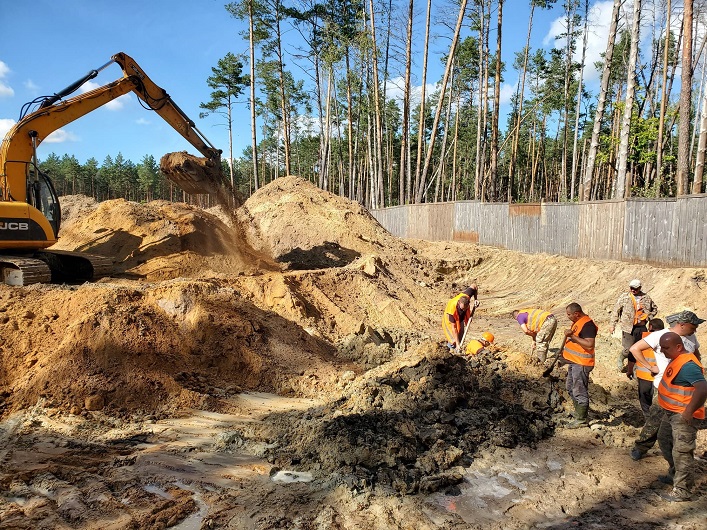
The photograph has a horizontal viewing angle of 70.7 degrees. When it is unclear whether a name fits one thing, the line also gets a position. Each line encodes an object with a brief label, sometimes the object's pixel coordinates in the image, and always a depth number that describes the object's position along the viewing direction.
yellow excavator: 10.04
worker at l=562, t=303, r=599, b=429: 5.95
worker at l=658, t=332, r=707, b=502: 4.38
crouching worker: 8.29
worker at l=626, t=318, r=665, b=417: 5.41
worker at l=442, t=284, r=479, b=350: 8.12
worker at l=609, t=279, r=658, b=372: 7.61
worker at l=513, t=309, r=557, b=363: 7.23
